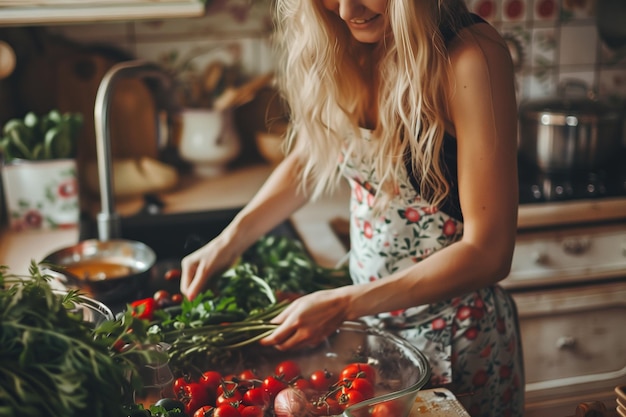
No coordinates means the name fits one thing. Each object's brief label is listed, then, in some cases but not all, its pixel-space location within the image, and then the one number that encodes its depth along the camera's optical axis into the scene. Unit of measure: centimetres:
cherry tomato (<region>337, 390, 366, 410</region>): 87
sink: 181
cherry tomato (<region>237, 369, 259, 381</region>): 97
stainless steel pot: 208
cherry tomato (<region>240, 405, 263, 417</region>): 86
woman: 102
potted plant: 181
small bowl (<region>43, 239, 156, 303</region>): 144
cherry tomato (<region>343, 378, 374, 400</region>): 90
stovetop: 200
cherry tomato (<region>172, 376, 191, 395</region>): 90
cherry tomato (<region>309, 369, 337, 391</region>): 95
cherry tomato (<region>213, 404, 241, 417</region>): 85
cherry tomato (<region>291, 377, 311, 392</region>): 92
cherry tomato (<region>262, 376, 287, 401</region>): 92
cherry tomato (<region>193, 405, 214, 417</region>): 86
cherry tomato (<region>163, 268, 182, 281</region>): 143
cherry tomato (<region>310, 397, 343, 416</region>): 86
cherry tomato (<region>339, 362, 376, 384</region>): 93
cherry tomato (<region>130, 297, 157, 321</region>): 113
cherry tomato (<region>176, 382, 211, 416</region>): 89
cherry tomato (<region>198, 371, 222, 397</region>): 93
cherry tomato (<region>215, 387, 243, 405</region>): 88
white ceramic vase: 215
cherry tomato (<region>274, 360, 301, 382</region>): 98
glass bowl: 95
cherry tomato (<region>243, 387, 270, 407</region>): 88
